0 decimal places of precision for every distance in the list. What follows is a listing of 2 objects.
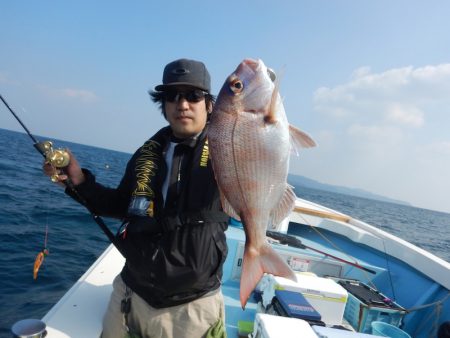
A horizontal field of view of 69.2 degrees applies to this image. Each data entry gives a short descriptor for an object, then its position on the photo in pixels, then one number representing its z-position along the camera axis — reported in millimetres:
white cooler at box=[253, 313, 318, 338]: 2508
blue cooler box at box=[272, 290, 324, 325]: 3127
